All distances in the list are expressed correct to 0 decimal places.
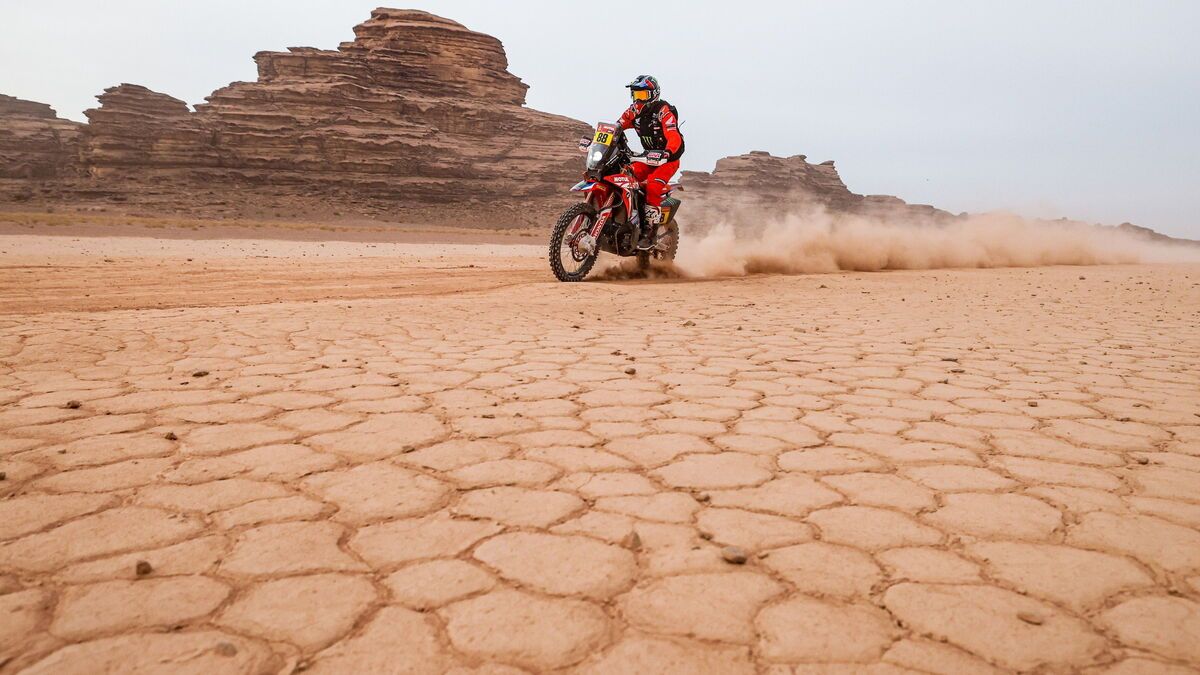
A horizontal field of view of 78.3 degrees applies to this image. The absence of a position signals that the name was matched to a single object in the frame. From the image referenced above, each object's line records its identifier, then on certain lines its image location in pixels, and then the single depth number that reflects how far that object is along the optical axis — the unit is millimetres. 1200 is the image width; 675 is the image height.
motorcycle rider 8000
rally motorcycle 7551
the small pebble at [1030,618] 1317
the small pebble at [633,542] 1619
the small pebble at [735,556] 1554
